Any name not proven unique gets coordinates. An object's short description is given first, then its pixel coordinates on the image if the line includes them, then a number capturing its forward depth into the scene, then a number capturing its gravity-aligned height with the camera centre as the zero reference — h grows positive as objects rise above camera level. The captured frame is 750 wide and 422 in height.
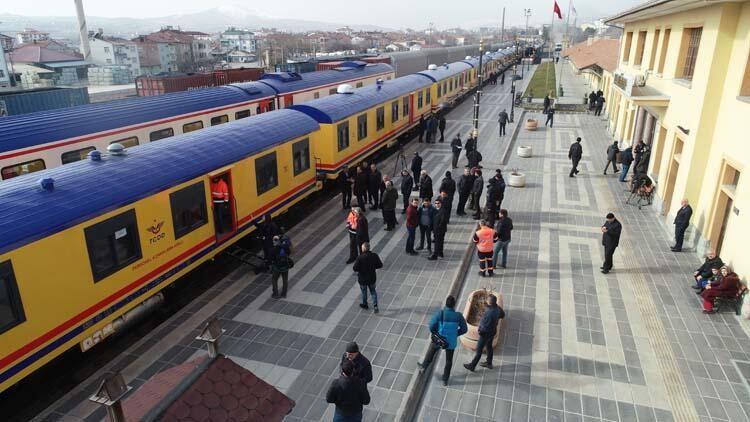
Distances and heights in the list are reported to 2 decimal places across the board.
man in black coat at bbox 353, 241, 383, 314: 9.55 -4.20
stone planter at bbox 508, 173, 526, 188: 18.28 -4.74
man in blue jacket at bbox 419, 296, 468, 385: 7.61 -4.21
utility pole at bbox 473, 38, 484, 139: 19.56 -2.33
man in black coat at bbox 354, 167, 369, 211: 15.12 -4.07
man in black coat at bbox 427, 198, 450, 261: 11.93 -4.25
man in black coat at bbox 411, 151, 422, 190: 17.39 -4.13
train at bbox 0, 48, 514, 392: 6.84 -3.10
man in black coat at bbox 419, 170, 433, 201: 14.26 -3.90
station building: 10.67 -1.66
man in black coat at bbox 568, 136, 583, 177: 19.16 -3.94
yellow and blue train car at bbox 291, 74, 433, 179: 16.94 -2.76
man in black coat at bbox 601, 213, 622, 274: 11.14 -4.18
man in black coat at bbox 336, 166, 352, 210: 15.67 -4.35
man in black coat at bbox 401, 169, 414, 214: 15.23 -4.15
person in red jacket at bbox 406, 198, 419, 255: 12.38 -4.28
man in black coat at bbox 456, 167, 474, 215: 14.64 -4.06
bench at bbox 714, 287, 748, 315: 9.78 -4.97
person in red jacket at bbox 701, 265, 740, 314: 9.78 -4.66
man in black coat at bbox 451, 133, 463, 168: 20.27 -3.98
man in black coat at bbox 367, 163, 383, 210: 15.45 -4.13
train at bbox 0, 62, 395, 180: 11.26 -2.03
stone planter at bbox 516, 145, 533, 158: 23.09 -4.66
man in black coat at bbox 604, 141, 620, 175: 19.69 -4.13
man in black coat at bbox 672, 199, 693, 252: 12.20 -4.26
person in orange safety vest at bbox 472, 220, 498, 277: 10.98 -4.29
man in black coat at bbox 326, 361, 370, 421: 5.82 -4.01
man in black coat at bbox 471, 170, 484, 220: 14.68 -4.11
